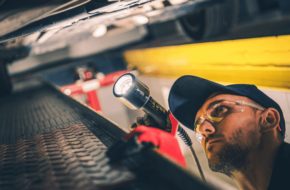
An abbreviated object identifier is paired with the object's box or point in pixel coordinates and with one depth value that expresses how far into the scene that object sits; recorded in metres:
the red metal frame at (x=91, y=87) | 3.26
